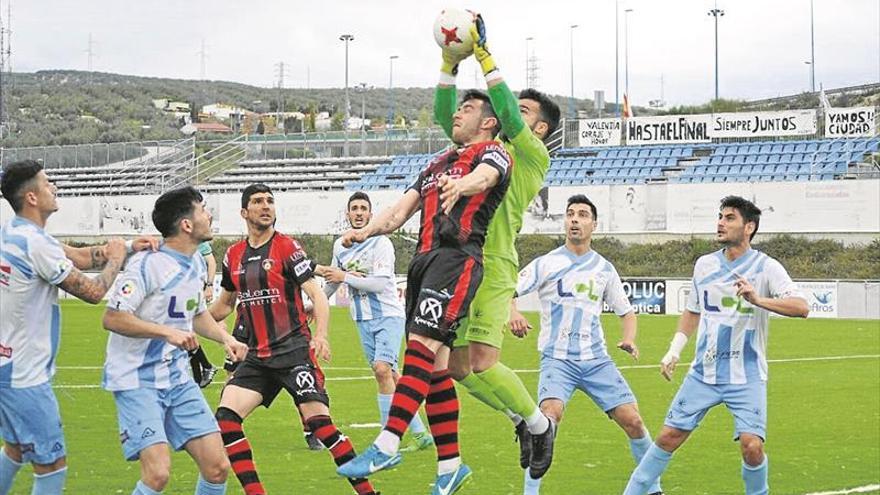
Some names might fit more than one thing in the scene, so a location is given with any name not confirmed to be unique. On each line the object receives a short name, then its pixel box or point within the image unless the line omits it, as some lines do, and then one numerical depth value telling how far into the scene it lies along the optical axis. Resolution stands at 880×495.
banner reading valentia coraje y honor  67.06
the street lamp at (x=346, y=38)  86.00
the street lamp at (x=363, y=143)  73.81
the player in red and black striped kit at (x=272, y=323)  11.41
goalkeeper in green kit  9.70
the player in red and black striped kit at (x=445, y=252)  9.07
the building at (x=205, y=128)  120.49
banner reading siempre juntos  61.56
